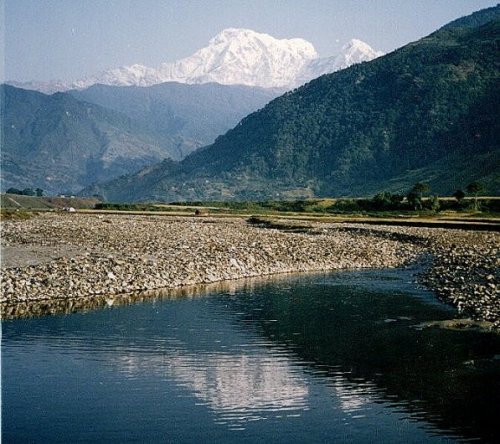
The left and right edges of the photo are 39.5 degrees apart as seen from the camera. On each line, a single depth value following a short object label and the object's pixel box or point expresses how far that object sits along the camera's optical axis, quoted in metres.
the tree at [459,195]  125.99
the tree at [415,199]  119.46
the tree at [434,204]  117.77
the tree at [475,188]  124.31
